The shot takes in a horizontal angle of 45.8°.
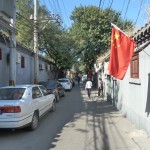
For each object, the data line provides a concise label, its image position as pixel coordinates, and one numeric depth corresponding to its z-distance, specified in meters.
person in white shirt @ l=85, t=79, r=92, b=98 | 13.60
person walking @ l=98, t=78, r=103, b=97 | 14.10
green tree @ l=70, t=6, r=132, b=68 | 23.01
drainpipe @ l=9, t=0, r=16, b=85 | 9.39
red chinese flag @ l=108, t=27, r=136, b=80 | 4.87
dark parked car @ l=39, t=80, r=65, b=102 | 12.09
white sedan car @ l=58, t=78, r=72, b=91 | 19.97
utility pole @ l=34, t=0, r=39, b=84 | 13.01
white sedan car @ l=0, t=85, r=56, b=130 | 5.48
